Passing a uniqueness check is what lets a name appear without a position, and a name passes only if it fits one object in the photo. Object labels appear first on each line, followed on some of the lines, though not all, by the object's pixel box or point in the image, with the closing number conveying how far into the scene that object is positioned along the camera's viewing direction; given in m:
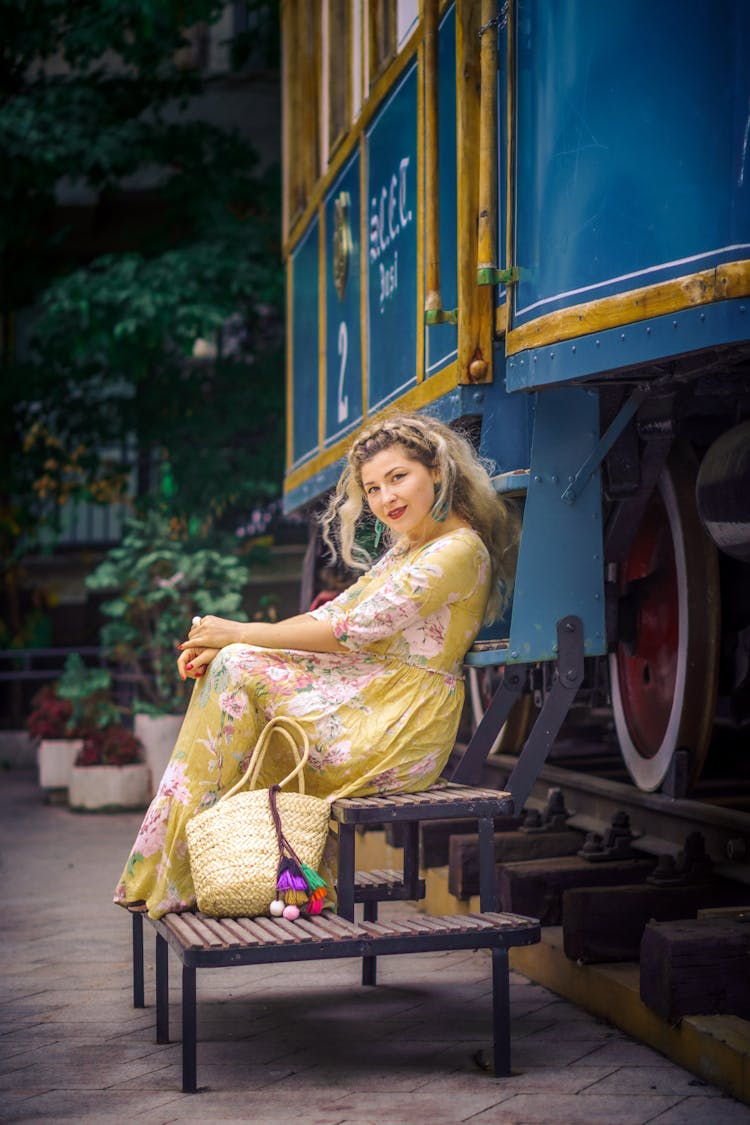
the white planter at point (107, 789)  9.45
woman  3.41
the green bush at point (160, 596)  9.67
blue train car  3.04
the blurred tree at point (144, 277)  10.74
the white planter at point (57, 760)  10.23
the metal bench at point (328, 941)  2.96
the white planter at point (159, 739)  9.52
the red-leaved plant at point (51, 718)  10.50
